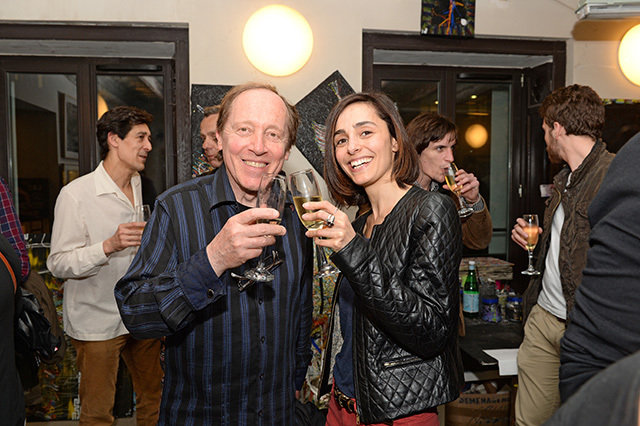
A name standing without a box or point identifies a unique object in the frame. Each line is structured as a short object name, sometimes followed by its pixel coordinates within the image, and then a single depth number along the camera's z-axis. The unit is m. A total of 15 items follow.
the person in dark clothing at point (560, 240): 2.26
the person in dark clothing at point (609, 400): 0.38
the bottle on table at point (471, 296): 3.23
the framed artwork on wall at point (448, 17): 3.09
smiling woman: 1.22
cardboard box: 2.75
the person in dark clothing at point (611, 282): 0.76
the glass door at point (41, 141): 3.36
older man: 1.16
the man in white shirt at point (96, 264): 2.49
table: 2.49
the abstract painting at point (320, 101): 3.00
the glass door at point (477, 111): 3.66
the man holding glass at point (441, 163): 2.59
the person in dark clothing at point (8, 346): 1.18
